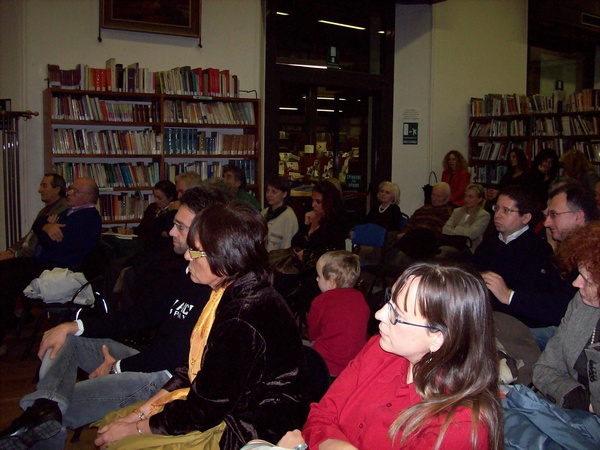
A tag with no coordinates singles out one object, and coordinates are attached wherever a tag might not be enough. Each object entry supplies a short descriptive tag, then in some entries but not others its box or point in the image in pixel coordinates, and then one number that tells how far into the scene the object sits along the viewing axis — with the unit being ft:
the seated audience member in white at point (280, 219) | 17.67
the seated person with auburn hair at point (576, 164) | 23.20
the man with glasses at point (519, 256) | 10.21
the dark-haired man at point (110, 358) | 6.97
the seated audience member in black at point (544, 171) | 23.17
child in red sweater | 9.83
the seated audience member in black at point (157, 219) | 16.34
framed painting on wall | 21.45
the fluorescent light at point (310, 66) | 25.55
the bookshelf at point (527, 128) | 27.45
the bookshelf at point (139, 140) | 20.26
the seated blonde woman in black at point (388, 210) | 20.38
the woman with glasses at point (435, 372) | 4.58
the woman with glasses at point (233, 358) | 5.80
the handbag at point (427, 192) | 27.63
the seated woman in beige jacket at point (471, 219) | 19.38
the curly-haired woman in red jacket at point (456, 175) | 26.61
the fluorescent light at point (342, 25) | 26.96
